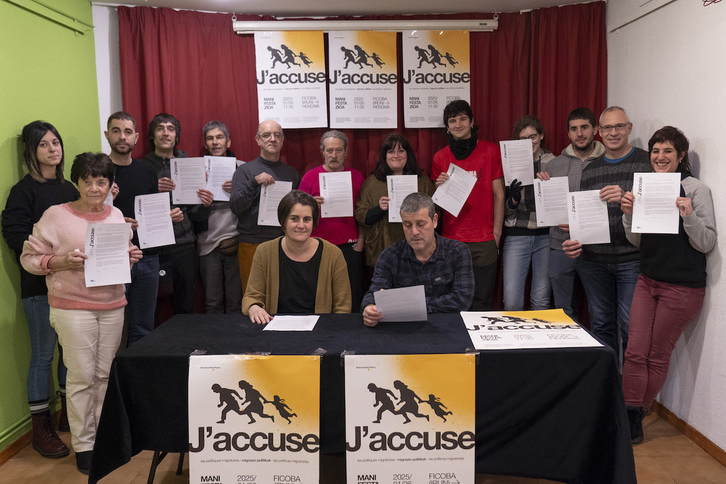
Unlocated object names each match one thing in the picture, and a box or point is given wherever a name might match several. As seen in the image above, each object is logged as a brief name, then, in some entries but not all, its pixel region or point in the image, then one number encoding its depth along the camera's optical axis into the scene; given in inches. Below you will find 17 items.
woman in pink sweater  110.5
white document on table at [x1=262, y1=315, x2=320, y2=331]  100.2
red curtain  168.7
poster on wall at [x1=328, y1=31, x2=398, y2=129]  171.0
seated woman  113.3
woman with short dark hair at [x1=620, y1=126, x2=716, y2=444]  116.9
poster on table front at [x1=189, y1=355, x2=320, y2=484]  85.3
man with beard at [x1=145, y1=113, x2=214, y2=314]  151.0
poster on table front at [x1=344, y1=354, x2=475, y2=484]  84.8
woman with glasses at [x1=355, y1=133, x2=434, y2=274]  152.1
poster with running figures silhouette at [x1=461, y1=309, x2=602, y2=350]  88.3
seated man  109.2
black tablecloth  85.2
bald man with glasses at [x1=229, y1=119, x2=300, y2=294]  152.1
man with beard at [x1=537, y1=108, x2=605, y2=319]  145.1
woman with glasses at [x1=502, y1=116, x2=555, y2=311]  154.3
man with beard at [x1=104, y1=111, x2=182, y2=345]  139.9
